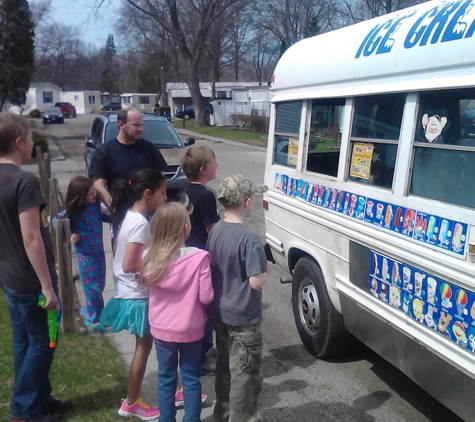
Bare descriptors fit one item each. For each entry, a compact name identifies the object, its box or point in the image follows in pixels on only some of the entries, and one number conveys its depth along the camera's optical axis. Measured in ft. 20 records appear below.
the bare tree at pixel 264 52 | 164.58
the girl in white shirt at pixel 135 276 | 10.68
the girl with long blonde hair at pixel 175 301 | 9.56
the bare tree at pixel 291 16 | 139.33
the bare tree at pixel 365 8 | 112.37
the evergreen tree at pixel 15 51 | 80.84
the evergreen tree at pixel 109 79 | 301.22
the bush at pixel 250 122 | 102.94
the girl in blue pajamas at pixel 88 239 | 15.01
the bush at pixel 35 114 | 194.34
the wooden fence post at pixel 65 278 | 15.24
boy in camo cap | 9.52
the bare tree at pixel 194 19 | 115.75
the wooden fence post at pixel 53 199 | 20.25
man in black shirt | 14.76
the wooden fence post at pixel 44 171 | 32.48
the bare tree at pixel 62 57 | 289.25
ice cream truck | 9.23
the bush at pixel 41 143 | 64.25
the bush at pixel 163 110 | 178.85
